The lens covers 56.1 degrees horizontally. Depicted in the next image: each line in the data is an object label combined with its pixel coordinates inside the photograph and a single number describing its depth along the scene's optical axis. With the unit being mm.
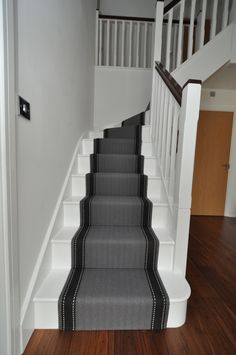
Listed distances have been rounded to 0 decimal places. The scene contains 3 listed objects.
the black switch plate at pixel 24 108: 1033
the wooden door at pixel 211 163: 3740
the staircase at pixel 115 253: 1241
